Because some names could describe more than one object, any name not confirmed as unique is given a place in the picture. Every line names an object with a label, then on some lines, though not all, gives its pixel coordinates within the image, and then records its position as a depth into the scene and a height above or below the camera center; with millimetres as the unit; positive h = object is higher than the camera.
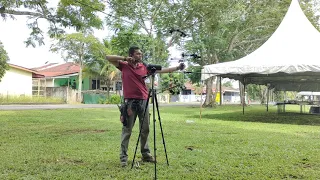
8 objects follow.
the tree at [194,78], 22473 +1333
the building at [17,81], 20945 +1088
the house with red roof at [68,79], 26165 +1542
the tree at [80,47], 21784 +4012
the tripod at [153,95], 3166 -22
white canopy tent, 8010 +1269
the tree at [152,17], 13434 +4069
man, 3376 +45
